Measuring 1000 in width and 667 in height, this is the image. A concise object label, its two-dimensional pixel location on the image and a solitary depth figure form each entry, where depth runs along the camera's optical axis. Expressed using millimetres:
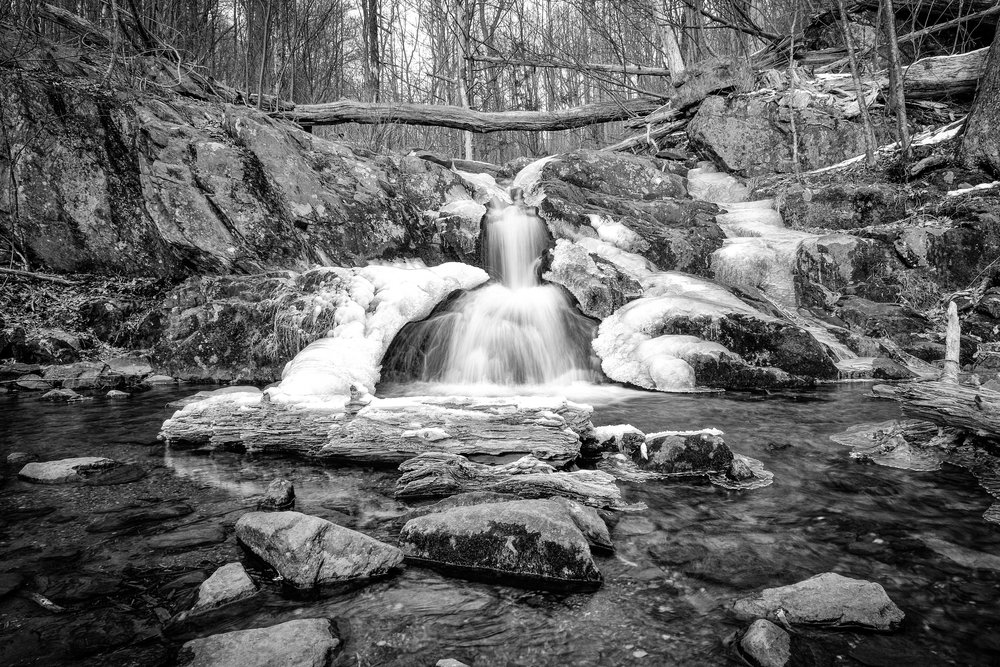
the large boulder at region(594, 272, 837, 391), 6070
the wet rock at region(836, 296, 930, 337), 6980
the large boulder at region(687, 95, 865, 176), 10625
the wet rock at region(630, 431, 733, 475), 3447
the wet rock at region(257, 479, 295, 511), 2996
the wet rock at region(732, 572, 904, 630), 1872
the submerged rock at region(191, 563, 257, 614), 2016
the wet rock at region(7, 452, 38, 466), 3695
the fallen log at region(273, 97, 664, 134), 11141
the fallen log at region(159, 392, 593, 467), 3668
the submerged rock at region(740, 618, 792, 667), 1685
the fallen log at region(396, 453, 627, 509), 3045
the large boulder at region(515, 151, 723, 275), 8695
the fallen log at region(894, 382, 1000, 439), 3197
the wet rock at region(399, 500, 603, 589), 2223
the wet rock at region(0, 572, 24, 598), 2115
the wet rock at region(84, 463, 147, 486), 3314
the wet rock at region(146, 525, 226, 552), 2504
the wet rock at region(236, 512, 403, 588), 2184
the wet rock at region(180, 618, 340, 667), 1644
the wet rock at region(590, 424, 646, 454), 3799
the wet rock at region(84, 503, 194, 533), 2706
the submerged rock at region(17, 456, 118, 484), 3318
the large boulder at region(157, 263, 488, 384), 6613
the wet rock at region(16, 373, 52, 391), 6191
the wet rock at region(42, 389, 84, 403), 5816
